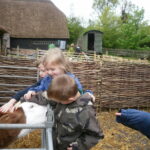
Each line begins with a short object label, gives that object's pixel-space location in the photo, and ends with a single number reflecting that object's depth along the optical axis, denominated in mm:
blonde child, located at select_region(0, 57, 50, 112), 1792
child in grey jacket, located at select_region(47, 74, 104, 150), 1420
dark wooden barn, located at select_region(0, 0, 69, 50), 23697
